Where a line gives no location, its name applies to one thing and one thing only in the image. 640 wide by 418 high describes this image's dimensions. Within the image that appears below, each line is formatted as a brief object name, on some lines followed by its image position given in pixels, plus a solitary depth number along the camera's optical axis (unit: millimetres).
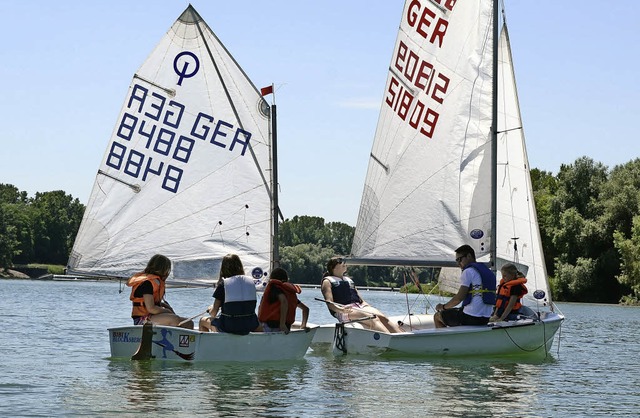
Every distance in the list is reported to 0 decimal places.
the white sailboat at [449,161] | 22453
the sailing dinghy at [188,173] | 21625
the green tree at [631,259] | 61562
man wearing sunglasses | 19797
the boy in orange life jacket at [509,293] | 20573
